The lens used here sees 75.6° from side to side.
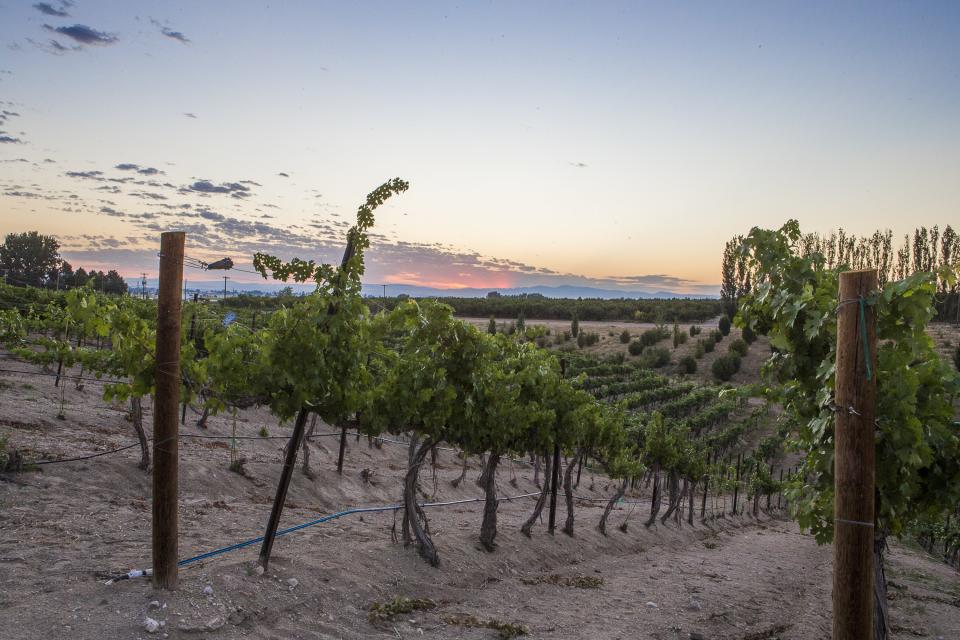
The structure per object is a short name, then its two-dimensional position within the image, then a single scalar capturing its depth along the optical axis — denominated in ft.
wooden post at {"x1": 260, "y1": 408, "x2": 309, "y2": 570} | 20.79
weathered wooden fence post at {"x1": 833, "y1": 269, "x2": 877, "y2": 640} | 11.54
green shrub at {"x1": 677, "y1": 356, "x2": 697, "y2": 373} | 156.76
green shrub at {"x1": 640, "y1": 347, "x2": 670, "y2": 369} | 159.50
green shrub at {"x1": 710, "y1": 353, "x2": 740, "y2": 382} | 145.79
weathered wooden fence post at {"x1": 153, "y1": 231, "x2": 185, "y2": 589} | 17.53
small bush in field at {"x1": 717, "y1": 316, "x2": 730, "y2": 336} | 187.62
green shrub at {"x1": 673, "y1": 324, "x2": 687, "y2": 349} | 178.38
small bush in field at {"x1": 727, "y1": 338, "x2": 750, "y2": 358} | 156.66
